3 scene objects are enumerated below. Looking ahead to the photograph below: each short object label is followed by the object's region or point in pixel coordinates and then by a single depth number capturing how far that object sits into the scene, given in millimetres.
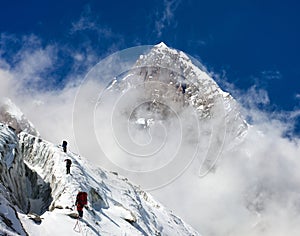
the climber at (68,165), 60425
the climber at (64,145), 70000
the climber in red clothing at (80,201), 46434
